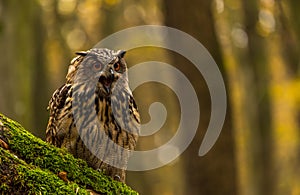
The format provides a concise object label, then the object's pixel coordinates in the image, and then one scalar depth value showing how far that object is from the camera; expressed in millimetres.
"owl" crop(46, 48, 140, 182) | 9586
